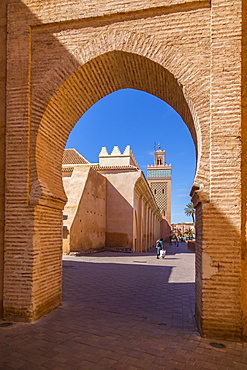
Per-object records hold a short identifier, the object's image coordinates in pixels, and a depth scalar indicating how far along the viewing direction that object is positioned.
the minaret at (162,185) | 43.91
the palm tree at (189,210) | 47.58
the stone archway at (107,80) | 4.15
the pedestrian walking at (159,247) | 15.13
